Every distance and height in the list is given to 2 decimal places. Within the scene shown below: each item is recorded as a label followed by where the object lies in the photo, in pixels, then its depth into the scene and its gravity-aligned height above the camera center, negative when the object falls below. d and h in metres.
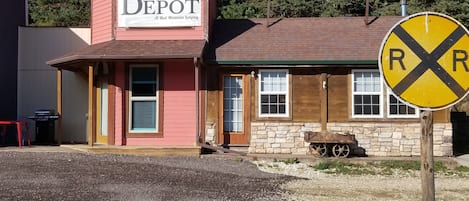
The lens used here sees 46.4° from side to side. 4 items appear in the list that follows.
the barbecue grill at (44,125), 17.06 -0.85
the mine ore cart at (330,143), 14.25 -1.16
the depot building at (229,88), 15.02 +0.30
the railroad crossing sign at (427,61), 3.44 +0.24
